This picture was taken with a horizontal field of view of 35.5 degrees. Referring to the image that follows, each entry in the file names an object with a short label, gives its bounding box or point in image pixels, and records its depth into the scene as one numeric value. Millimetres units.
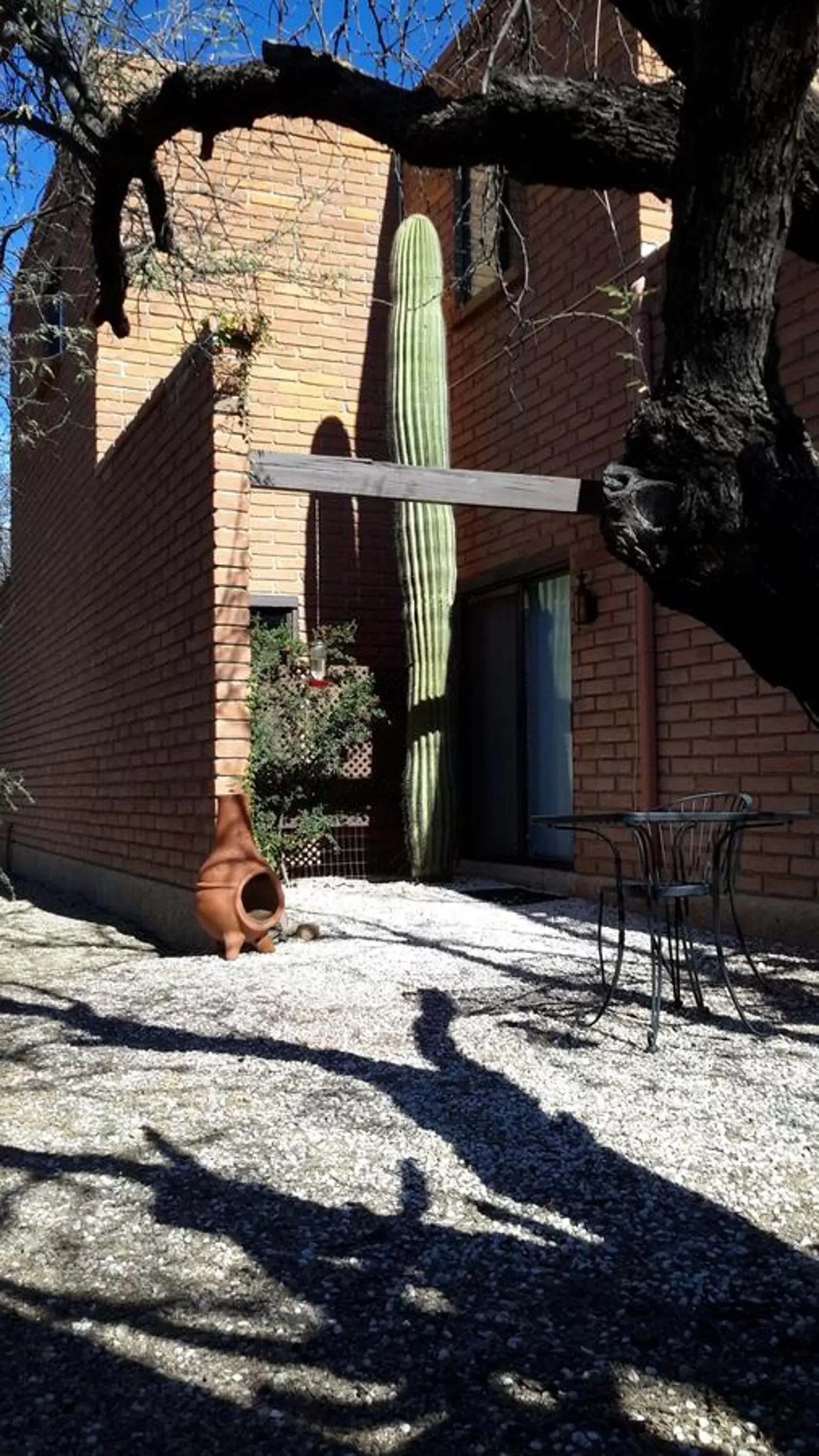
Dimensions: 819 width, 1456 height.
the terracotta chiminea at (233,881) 6254
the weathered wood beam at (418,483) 5660
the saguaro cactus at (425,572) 9336
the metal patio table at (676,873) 4281
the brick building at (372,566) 6621
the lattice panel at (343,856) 9953
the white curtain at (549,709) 8859
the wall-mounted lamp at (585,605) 8070
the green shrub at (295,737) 9211
